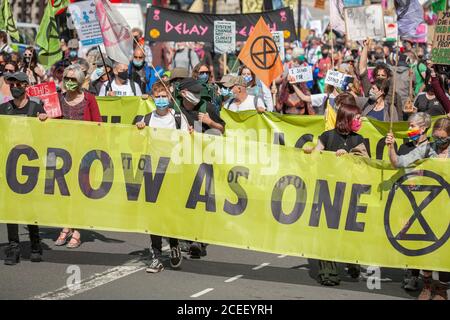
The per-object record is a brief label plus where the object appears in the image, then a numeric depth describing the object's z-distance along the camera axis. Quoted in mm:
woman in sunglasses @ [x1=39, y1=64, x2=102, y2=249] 10641
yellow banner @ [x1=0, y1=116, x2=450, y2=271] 9000
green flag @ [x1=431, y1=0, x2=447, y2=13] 18378
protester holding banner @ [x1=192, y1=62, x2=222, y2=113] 10820
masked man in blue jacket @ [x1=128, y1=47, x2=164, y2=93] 15875
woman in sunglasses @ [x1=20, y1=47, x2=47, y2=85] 17441
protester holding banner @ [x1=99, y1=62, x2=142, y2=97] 14383
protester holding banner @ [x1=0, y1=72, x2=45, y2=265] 10062
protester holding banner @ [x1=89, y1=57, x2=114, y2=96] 15023
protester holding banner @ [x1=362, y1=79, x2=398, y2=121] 12031
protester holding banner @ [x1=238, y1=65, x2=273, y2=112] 13781
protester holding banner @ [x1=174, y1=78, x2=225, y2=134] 10398
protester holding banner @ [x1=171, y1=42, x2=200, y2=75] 21031
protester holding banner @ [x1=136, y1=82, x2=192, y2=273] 9898
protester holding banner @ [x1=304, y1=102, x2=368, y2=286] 9430
